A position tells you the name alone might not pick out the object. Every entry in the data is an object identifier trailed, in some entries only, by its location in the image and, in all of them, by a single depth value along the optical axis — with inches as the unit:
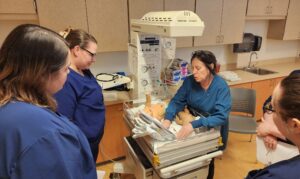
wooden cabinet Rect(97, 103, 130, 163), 88.8
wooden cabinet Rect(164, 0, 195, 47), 95.9
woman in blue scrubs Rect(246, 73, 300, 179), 28.3
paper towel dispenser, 127.9
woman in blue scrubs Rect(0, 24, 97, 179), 23.4
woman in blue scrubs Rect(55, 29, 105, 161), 47.9
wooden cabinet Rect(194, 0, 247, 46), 104.3
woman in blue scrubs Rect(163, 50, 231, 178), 57.7
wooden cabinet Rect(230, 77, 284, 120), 116.5
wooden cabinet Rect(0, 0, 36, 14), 73.3
